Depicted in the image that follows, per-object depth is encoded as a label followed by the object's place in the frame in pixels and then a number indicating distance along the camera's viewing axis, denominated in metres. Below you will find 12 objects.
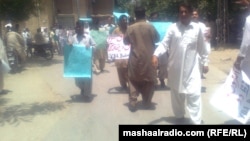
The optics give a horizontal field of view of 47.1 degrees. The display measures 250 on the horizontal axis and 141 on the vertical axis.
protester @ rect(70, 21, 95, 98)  5.95
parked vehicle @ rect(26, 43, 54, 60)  12.90
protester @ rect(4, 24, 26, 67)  10.07
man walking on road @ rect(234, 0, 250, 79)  3.88
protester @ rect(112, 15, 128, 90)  6.33
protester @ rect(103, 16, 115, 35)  11.84
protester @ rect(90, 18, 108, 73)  8.83
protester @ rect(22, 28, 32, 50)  13.77
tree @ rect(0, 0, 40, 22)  11.43
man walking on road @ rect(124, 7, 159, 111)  5.12
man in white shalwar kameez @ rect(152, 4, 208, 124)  4.23
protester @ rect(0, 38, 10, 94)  6.75
